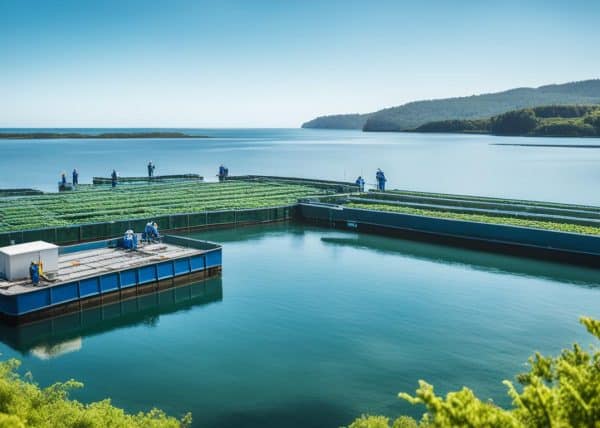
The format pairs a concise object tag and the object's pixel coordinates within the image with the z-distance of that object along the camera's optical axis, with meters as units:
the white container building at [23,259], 22.30
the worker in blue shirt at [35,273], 21.62
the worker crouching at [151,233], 29.34
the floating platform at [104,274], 21.09
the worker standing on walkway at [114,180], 56.82
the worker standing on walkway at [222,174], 63.82
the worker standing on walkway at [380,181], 51.91
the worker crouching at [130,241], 28.23
